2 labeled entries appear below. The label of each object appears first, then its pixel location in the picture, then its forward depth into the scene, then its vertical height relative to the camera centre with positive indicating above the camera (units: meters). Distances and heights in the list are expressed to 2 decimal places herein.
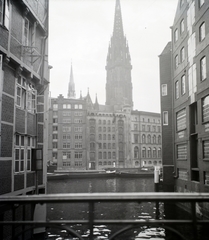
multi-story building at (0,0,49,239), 11.42 +2.57
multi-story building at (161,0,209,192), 19.45 +4.16
